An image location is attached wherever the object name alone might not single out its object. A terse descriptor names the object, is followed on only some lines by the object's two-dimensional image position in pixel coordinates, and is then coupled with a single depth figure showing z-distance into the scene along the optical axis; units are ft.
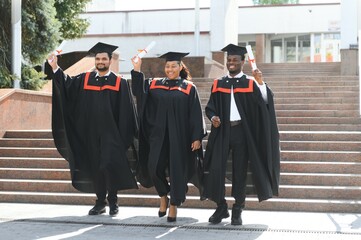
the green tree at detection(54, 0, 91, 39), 56.65
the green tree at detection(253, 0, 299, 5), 164.35
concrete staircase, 27.76
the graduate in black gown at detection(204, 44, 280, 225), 23.84
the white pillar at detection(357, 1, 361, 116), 64.62
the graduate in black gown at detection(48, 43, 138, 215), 25.41
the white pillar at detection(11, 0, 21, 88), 40.96
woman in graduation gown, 24.22
